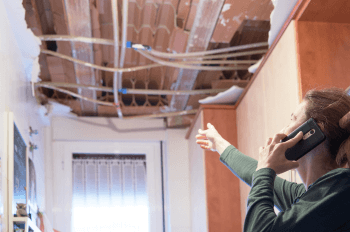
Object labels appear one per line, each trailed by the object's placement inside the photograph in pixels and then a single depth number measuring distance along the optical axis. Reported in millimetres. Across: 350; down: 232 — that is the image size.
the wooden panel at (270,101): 1948
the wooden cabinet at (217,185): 2957
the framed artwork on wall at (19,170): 1947
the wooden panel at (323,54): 1851
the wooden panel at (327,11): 1793
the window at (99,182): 3572
